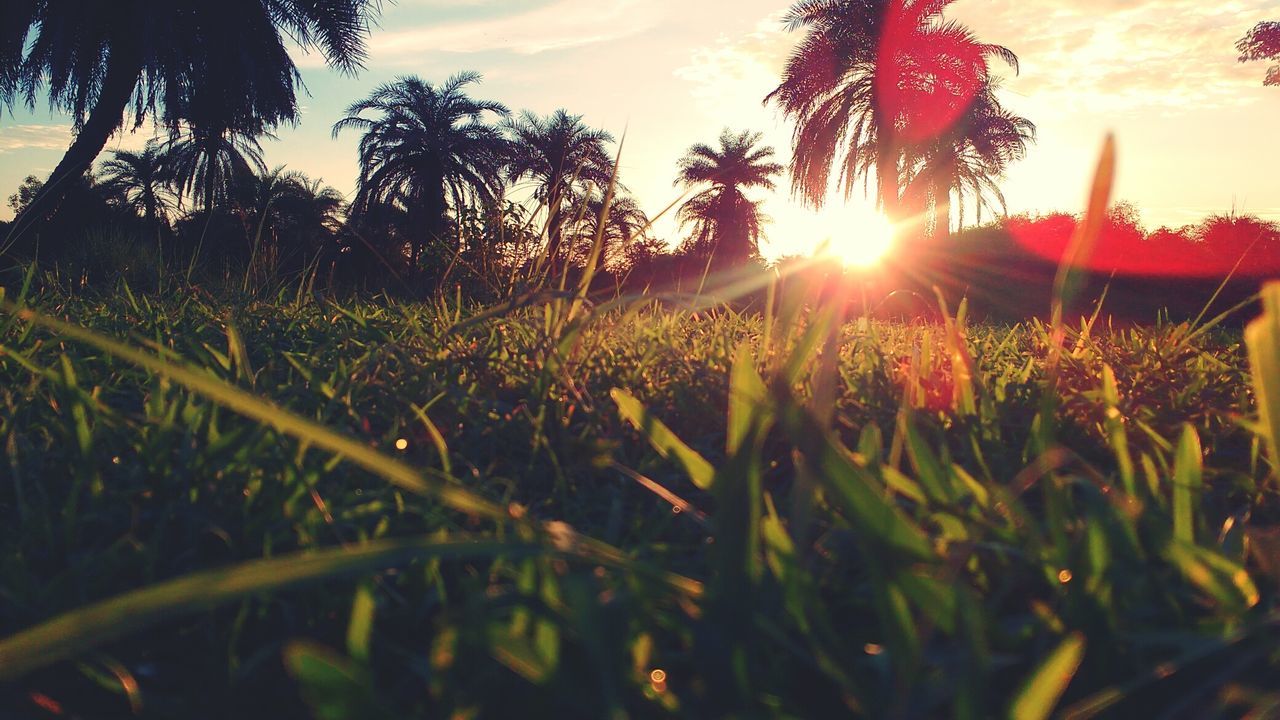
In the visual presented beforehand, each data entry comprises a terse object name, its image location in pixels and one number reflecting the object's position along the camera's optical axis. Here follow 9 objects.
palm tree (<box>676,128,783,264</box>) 34.81
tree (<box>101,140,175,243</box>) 33.88
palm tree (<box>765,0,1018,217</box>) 21.33
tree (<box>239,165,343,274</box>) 25.62
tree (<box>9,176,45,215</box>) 46.56
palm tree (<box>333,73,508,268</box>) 28.16
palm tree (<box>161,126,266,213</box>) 26.75
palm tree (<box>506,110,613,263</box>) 27.94
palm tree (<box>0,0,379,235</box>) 14.05
